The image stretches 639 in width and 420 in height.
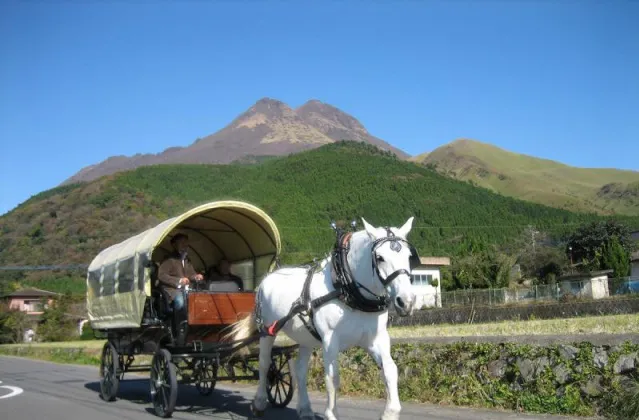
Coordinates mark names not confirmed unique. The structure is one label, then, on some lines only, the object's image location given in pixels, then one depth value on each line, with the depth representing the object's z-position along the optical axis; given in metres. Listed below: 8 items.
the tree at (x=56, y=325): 50.31
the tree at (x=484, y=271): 41.97
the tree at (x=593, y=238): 60.44
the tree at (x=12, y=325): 53.91
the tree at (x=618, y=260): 44.78
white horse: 6.21
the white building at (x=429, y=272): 49.31
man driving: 9.64
